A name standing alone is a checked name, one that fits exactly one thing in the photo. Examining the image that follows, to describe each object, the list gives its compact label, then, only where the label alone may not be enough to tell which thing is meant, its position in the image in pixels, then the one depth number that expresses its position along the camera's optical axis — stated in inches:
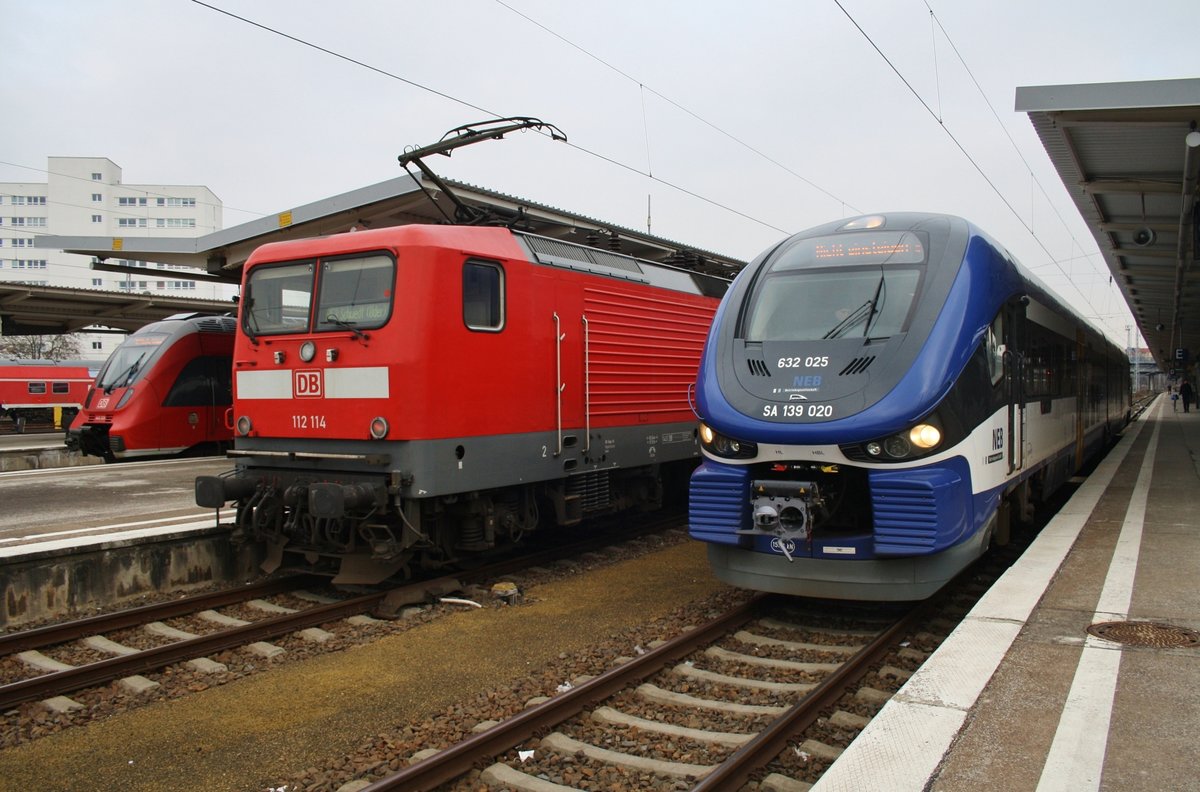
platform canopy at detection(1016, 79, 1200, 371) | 388.8
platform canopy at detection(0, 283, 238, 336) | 902.4
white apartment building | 2785.4
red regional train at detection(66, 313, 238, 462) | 629.6
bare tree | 1953.7
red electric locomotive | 282.2
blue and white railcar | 225.1
